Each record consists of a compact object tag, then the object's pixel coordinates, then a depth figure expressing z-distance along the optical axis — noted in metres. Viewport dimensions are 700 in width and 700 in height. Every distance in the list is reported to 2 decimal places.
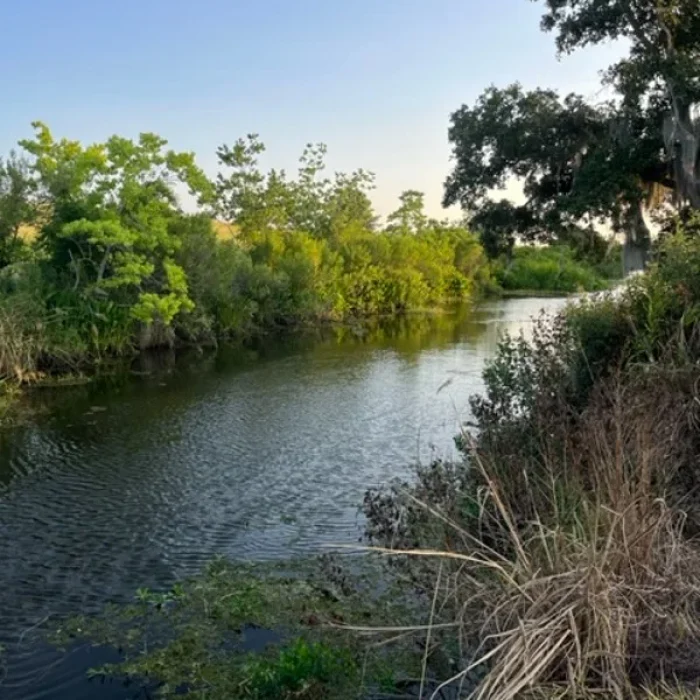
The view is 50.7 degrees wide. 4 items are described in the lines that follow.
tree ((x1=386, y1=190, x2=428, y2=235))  64.75
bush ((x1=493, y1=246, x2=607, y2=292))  66.69
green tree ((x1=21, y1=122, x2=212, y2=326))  22.94
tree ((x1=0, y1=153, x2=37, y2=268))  23.22
